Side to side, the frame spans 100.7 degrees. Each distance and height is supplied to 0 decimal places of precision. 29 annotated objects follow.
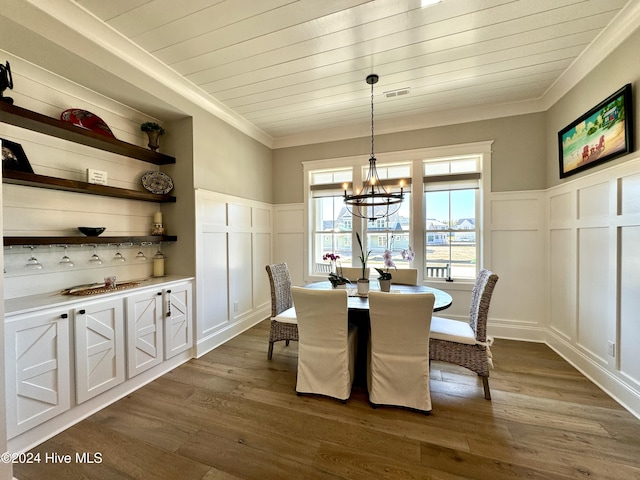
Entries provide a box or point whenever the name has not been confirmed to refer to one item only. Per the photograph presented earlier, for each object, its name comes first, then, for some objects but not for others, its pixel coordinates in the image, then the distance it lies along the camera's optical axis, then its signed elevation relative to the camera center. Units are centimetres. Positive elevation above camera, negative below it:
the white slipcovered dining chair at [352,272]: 343 -48
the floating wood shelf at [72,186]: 187 +43
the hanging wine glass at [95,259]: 244 -19
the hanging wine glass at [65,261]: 225 -20
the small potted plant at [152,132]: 284 +115
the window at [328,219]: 424 +29
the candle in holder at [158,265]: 300 -31
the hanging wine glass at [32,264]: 204 -19
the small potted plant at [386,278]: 262 -42
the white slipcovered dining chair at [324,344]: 209 -90
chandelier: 398 +40
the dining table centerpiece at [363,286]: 262 -50
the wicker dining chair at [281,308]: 271 -80
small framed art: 185 +58
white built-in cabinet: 165 -84
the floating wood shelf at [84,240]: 184 -1
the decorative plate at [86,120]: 224 +103
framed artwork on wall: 204 +88
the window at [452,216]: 360 +26
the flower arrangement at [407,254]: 270 -19
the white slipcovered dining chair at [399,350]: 191 -88
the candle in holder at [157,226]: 298 +13
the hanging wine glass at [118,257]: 264 -19
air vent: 298 +164
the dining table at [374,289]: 223 -59
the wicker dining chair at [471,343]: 213 -89
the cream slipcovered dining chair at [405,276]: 319 -49
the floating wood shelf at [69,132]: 185 +87
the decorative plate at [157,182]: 293 +62
